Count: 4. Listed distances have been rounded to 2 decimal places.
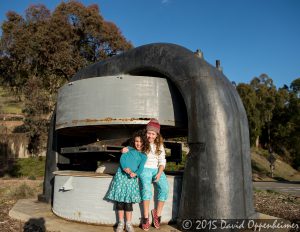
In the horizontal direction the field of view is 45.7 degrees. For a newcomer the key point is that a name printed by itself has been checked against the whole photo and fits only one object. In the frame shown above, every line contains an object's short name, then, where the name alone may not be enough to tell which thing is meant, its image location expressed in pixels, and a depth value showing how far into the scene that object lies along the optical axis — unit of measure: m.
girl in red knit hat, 4.75
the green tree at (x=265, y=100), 37.38
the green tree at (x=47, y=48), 23.17
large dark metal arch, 4.58
